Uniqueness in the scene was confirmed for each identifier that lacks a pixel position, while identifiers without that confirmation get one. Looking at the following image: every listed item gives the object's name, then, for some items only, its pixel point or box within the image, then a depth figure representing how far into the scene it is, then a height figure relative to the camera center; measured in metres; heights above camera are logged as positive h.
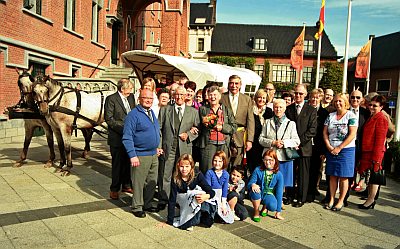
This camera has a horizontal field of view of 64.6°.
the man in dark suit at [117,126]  5.39 -0.44
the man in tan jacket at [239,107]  5.39 -0.05
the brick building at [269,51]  42.06 +7.38
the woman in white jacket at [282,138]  5.18 -0.52
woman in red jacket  5.39 -0.56
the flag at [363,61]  18.27 +2.78
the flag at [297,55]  21.33 +3.51
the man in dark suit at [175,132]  4.95 -0.46
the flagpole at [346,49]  13.58 +2.58
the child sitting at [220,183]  4.47 -1.12
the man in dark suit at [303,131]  5.48 -0.41
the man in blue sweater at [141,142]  4.48 -0.60
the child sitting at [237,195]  4.75 -1.37
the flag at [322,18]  16.77 +4.76
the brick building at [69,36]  10.69 +2.89
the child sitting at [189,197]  4.26 -1.28
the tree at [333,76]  40.31 +4.07
